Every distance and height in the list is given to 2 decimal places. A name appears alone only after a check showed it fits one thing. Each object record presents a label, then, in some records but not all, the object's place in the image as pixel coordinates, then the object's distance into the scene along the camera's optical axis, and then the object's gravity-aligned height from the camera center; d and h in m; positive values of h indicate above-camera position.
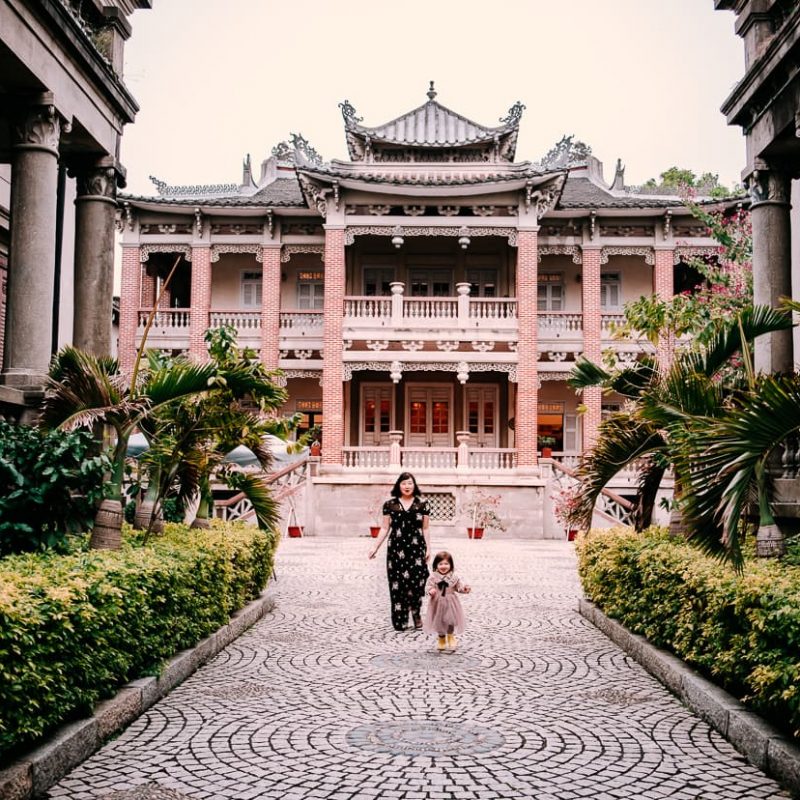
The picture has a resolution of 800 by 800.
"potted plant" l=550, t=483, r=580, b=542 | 19.89 -1.38
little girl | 7.59 -1.41
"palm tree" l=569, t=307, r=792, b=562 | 6.85 +0.34
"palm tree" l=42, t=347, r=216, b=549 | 6.36 +0.37
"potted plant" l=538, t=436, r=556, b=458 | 22.11 +0.16
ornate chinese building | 23.55 +5.02
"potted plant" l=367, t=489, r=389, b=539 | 21.59 -1.63
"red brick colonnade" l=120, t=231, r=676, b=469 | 23.64 +3.89
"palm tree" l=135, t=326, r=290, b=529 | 7.37 +0.16
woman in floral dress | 8.69 -1.09
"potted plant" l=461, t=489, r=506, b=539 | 21.67 -1.67
